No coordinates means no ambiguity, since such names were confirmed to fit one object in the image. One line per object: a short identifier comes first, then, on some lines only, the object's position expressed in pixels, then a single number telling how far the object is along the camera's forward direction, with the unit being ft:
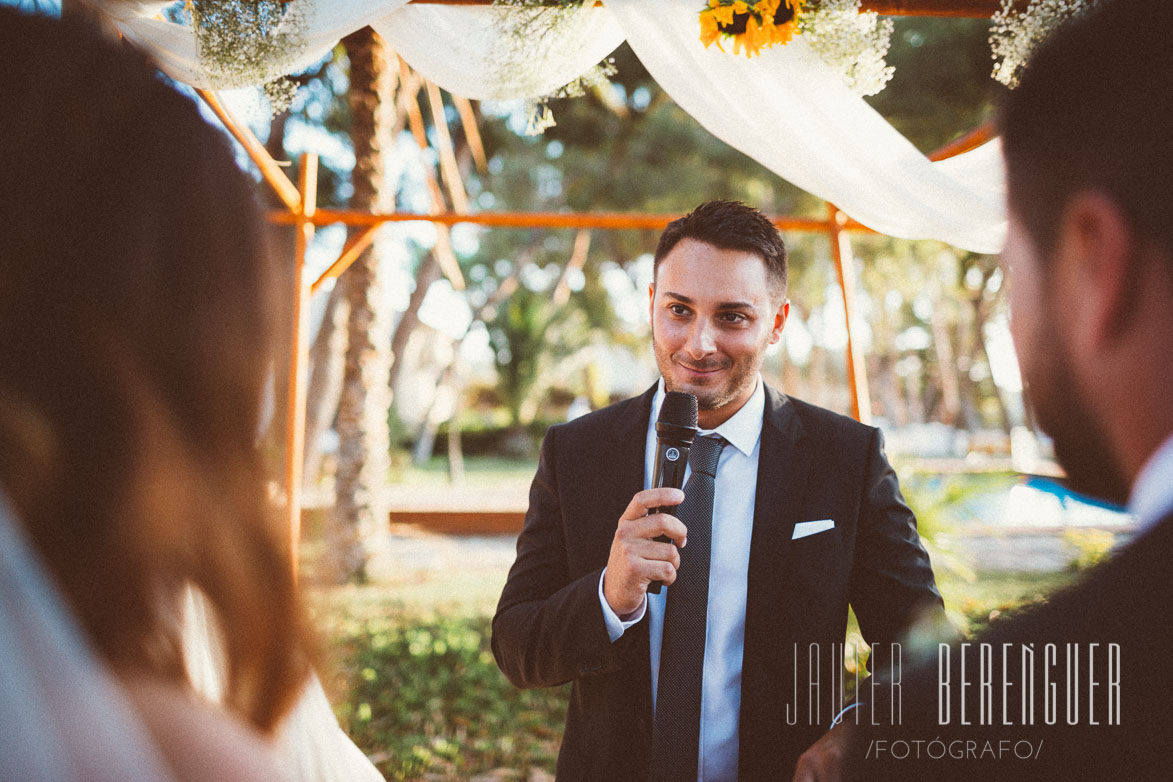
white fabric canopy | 8.96
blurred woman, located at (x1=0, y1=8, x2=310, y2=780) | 2.19
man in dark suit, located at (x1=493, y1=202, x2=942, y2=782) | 6.20
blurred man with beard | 2.44
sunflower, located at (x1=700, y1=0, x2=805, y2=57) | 7.81
